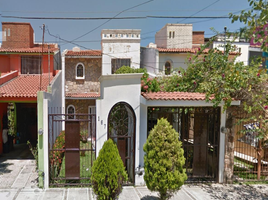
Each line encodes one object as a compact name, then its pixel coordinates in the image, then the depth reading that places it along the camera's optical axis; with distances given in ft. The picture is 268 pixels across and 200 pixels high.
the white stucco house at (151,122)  25.50
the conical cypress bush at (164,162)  19.57
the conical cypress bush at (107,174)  18.99
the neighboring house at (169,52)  62.39
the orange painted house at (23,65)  49.75
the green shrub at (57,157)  26.32
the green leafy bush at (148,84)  29.71
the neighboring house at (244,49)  76.64
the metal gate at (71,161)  25.46
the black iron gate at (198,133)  27.09
